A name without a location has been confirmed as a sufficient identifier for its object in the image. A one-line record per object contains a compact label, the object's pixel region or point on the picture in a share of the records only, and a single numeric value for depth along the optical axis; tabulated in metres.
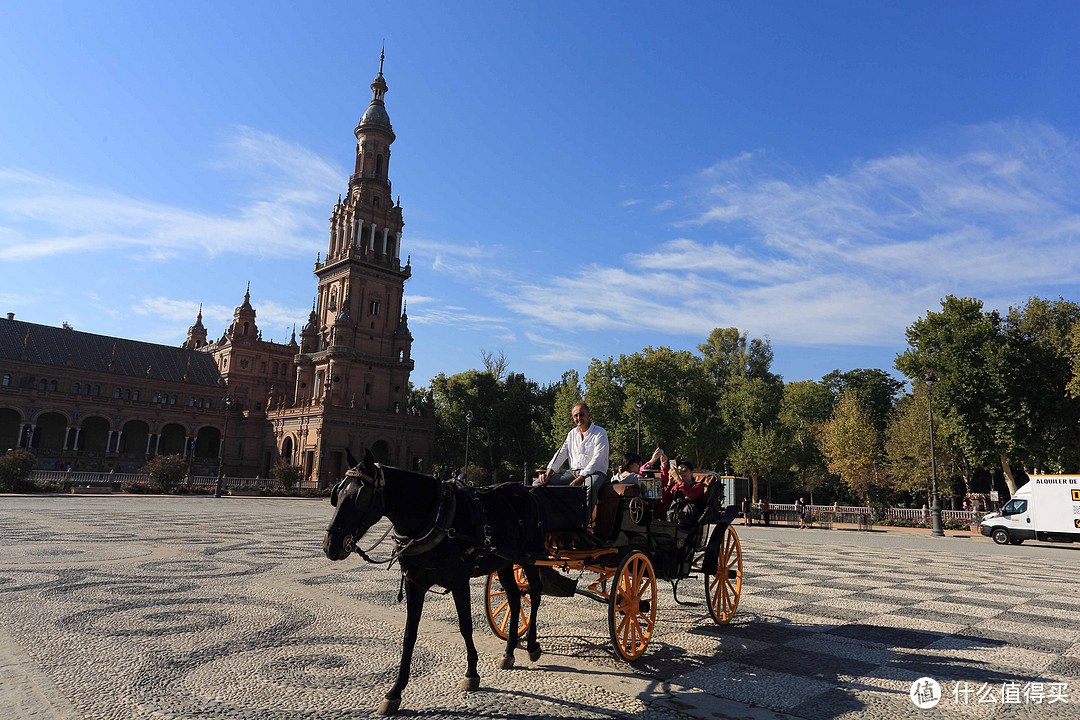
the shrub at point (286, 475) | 47.62
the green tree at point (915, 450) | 44.09
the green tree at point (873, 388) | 63.97
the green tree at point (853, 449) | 46.22
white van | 22.83
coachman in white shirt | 6.82
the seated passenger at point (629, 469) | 7.25
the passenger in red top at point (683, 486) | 7.70
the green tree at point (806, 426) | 54.19
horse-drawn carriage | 4.97
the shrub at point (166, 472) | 38.97
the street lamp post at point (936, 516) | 29.19
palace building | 60.59
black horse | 4.80
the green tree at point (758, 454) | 50.84
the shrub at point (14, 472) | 32.22
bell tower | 61.94
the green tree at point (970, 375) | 33.34
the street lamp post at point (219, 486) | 40.59
